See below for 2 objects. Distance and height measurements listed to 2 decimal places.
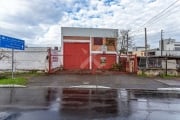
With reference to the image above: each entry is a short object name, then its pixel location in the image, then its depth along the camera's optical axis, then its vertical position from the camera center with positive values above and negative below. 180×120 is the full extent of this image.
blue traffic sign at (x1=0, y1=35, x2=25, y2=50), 9.20 +1.44
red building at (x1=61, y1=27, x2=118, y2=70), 16.20 +1.71
